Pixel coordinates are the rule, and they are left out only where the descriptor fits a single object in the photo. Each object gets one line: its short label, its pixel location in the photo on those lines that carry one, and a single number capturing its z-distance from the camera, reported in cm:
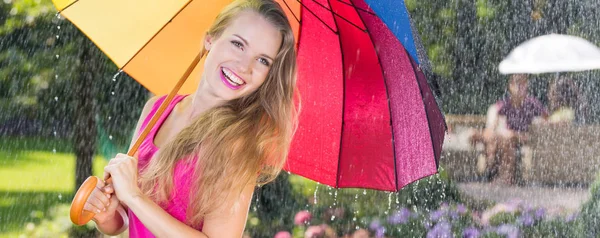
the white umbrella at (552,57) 982
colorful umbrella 326
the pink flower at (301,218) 707
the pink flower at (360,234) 673
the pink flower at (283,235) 663
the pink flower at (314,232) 679
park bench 995
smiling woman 281
